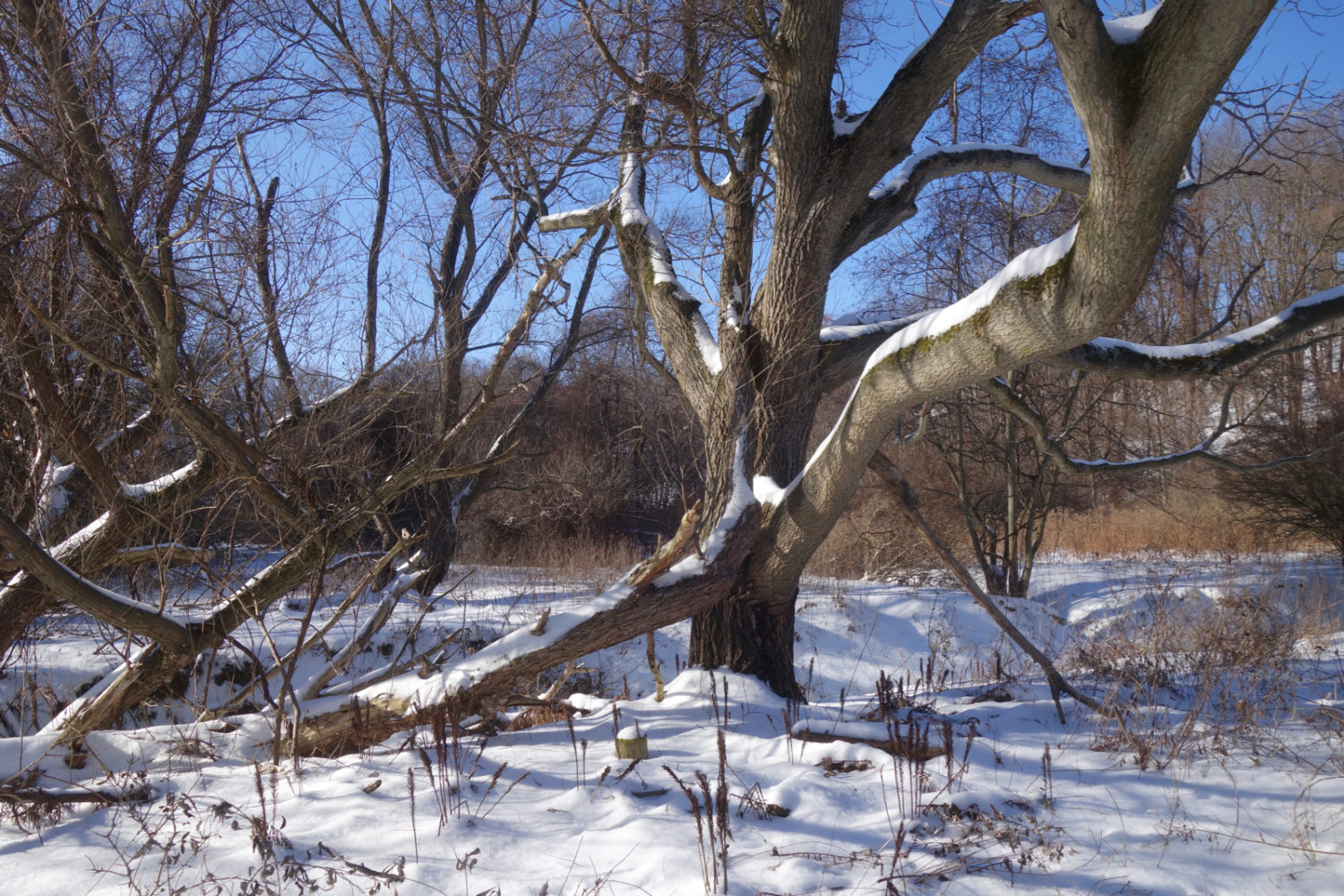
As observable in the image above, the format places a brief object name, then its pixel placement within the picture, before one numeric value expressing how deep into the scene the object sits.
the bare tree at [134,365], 3.84
